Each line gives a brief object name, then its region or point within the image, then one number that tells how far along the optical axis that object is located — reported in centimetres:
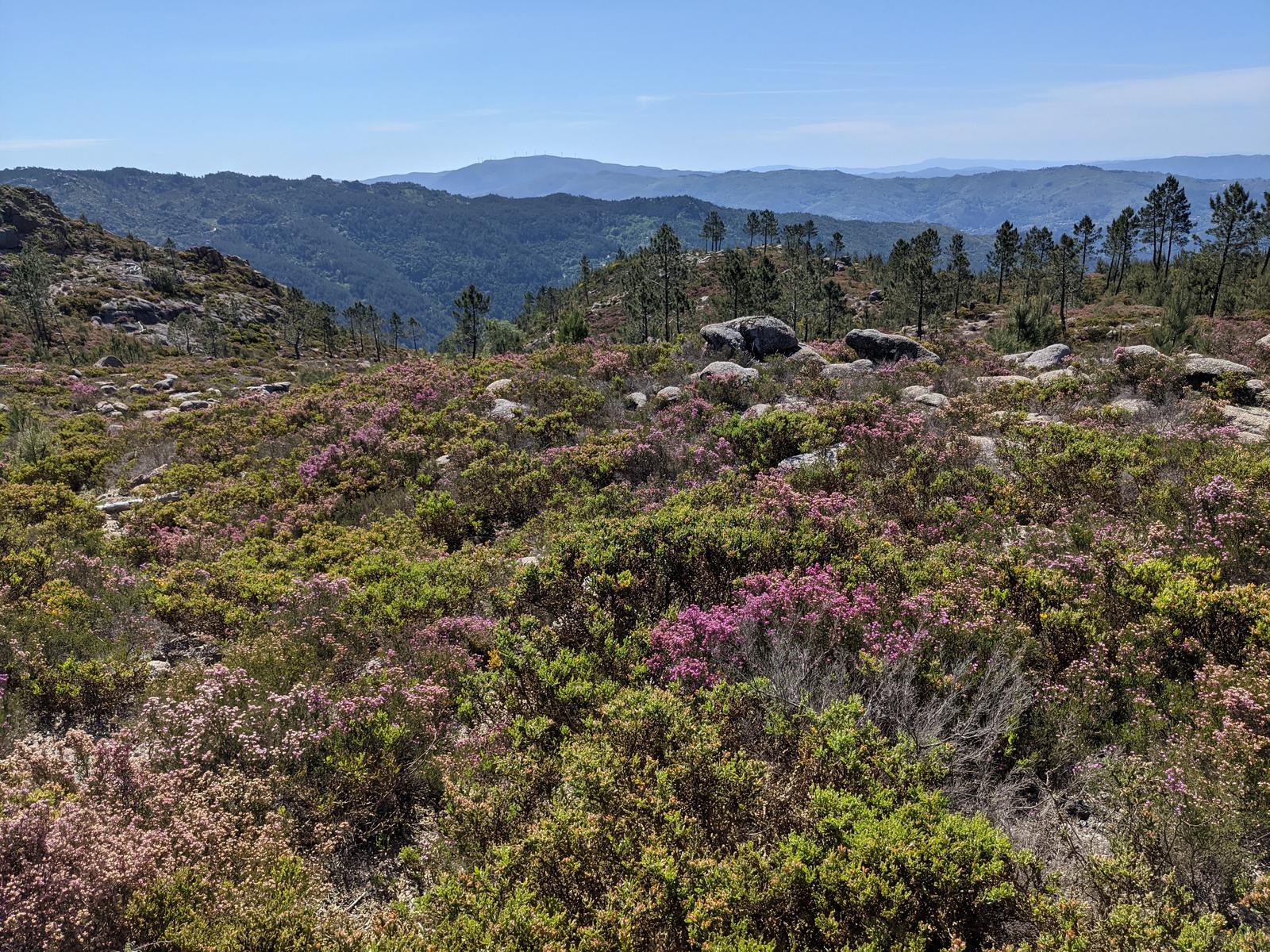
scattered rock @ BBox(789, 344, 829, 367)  2014
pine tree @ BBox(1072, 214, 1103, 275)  7862
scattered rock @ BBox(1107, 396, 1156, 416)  1267
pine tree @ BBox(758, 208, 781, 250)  11912
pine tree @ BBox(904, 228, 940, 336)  5583
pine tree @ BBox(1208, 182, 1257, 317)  5822
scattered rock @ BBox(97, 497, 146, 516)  1238
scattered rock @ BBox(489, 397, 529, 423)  1574
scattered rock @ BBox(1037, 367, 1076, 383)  1565
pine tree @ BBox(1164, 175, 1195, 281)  7850
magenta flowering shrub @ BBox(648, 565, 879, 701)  526
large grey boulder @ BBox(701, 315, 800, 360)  2209
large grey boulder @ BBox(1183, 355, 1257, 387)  1411
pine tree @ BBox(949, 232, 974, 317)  7450
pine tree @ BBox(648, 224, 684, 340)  5769
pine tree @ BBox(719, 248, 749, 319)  5553
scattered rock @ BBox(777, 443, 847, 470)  1070
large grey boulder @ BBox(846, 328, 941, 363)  2275
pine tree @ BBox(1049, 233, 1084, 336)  6038
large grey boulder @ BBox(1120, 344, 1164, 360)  1579
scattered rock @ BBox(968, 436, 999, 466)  1038
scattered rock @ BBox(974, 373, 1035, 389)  1546
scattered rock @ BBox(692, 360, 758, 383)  1675
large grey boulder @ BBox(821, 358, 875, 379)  1855
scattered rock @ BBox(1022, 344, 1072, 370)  1973
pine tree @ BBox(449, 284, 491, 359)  5769
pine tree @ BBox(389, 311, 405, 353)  10169
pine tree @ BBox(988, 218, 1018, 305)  8100
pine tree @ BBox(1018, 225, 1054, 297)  7824
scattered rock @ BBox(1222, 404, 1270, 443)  1055
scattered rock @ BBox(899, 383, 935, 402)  1597
